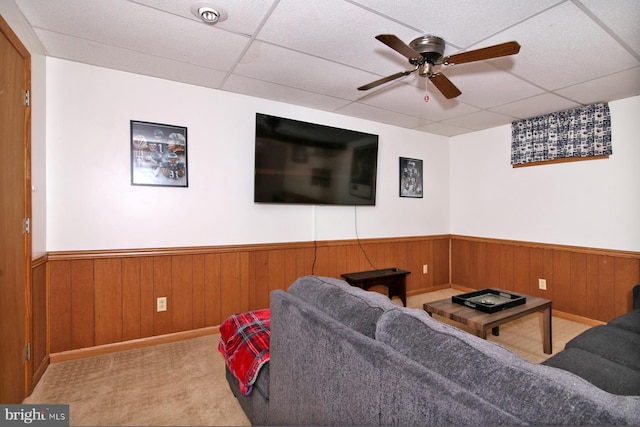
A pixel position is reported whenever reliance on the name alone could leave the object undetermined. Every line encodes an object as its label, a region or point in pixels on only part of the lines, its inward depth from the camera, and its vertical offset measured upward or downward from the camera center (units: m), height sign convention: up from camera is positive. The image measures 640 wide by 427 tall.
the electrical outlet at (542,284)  3.70 -0.88
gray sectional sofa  0.67 -0.43
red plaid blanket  1.61 -0.74
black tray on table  2.44 -0.76
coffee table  2.22 -0.79
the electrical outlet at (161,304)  2.78 -0.82
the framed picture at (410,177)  4.29 +0.47
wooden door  1.66 -0.02
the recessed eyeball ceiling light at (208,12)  1.74 +1.15
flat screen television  3.13 +0.52
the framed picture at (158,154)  2.67 +0.50
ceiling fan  1.65 +0.89
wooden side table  3.49 -0.79
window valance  3.21 +0.84
